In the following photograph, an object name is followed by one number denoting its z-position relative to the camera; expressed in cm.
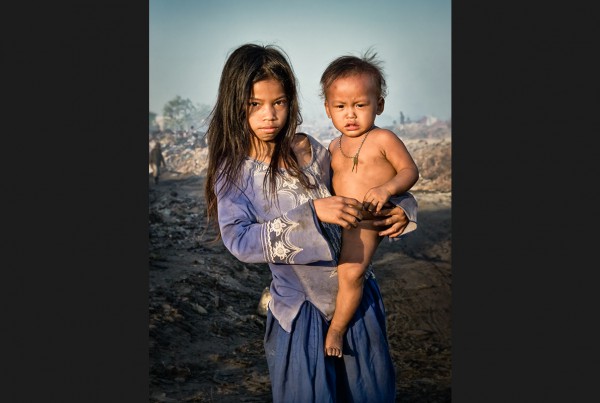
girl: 288
